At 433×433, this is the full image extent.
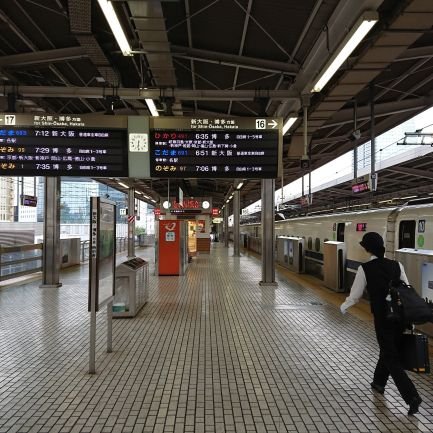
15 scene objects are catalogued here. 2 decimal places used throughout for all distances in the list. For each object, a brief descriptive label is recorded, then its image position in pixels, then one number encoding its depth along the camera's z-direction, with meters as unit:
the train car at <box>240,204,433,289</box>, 7.85
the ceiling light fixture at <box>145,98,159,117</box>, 8.06
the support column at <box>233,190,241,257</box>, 23.94
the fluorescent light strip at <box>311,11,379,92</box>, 4.56
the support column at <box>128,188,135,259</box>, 23.36
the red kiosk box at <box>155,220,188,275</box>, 14.35
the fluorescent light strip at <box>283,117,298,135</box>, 8.29
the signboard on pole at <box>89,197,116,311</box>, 4.85
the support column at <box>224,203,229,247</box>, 38.84
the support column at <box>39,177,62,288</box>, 11.41
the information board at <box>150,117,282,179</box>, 7.34
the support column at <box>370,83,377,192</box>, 9.82
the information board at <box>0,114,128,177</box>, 7.21
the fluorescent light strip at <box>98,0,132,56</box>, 4.52
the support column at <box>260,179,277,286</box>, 12.34
